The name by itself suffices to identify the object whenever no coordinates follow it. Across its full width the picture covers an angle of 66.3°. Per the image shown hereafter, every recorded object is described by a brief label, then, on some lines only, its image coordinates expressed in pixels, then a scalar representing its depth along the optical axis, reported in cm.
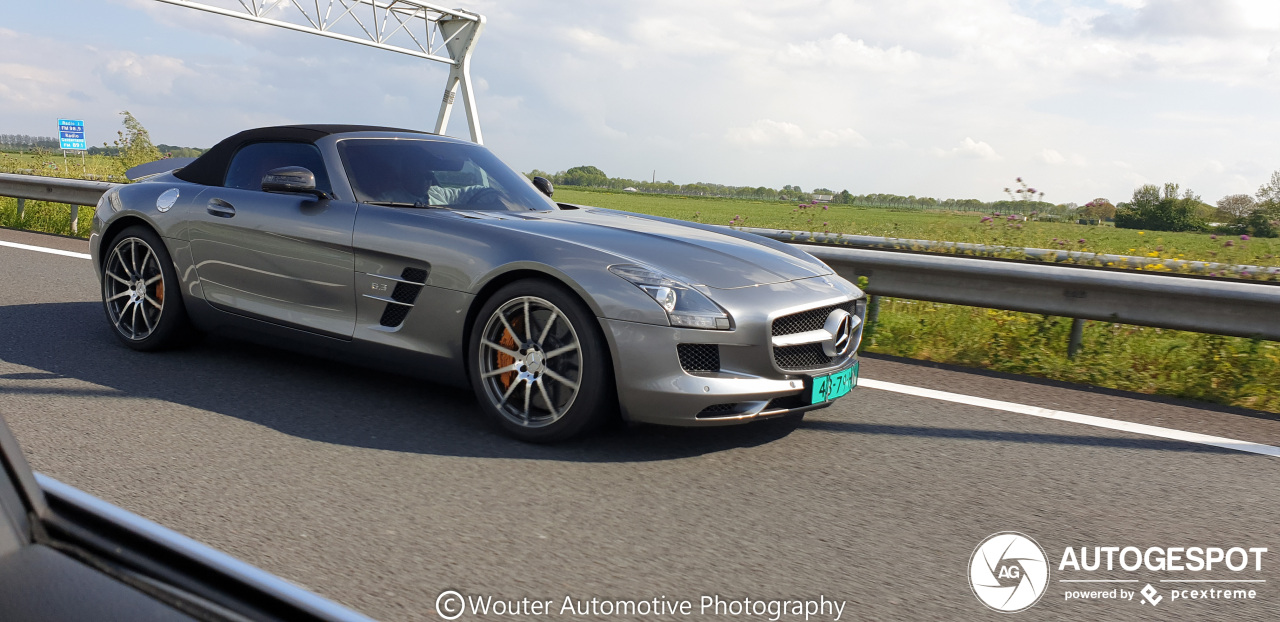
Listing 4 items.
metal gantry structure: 2752
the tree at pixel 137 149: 3547
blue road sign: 5131
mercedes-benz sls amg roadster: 408
